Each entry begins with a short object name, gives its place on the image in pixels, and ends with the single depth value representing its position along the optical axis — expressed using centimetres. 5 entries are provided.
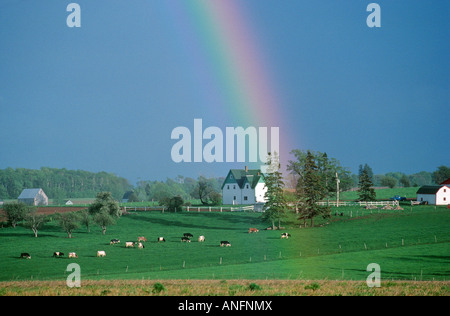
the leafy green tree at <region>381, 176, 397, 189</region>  18641
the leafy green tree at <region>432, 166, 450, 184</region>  18050
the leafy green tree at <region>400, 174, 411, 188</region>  19575
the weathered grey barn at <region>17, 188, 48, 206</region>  13988
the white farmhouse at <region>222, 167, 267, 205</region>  11925
